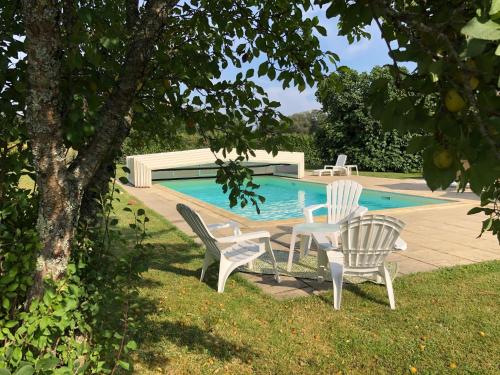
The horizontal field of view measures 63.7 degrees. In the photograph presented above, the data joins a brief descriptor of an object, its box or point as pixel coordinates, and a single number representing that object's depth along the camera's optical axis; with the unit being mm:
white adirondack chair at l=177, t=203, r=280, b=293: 4910
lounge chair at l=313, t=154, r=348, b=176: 20750
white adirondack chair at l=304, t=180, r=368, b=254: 6992
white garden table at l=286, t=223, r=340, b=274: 5621
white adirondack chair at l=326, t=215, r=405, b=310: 4387
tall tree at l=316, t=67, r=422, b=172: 22328
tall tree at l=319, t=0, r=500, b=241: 760
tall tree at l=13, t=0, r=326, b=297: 1838
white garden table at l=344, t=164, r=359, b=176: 20688
